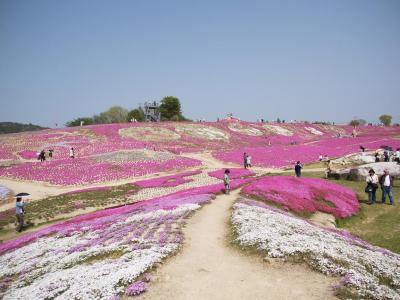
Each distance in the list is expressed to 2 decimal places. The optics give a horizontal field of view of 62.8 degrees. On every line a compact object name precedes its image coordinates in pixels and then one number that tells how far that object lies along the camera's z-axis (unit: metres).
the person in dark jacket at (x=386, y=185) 30.88
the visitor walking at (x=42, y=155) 61.51
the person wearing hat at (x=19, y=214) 28.30
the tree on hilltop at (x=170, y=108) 153.88
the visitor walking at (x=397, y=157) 44.34
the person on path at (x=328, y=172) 44.82
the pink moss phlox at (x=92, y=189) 41.03
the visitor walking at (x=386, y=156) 47.47
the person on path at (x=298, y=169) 41.59
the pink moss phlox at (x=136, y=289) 12.87
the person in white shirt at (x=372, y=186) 31.96
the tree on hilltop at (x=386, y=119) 193.75
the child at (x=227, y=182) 32.79
